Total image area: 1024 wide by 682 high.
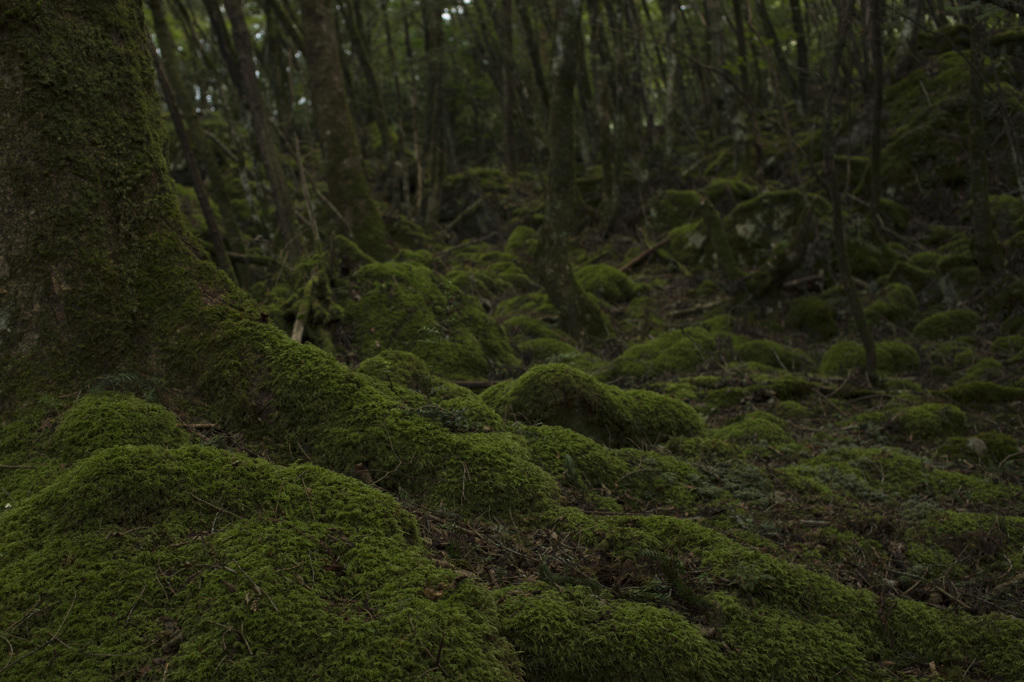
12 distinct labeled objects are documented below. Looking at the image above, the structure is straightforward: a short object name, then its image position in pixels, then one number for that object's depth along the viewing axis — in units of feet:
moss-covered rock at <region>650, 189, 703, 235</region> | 53.83
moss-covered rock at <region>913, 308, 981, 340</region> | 33.12
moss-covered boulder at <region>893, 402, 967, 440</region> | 21.80
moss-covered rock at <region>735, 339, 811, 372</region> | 31.37
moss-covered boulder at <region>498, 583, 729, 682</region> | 9.05
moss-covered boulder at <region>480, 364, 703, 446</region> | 16.74
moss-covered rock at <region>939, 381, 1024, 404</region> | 24.07
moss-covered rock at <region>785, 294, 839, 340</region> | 36.45
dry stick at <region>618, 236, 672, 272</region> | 50.24
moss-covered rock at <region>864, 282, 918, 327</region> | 35.88
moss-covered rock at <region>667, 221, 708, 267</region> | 47.75
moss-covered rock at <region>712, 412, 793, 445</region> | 20.31
